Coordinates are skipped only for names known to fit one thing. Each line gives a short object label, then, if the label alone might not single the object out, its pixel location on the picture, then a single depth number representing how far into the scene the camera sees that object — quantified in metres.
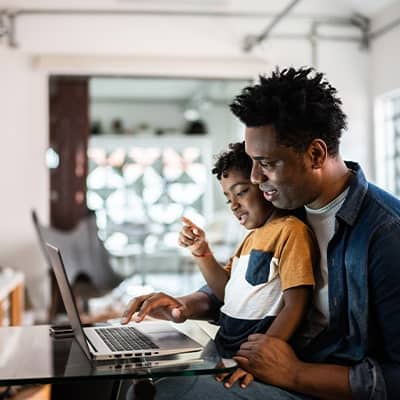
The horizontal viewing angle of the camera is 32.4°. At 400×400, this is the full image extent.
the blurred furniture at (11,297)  3.75
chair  5.13
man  1.39
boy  1.48
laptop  1.39
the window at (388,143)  5.26
